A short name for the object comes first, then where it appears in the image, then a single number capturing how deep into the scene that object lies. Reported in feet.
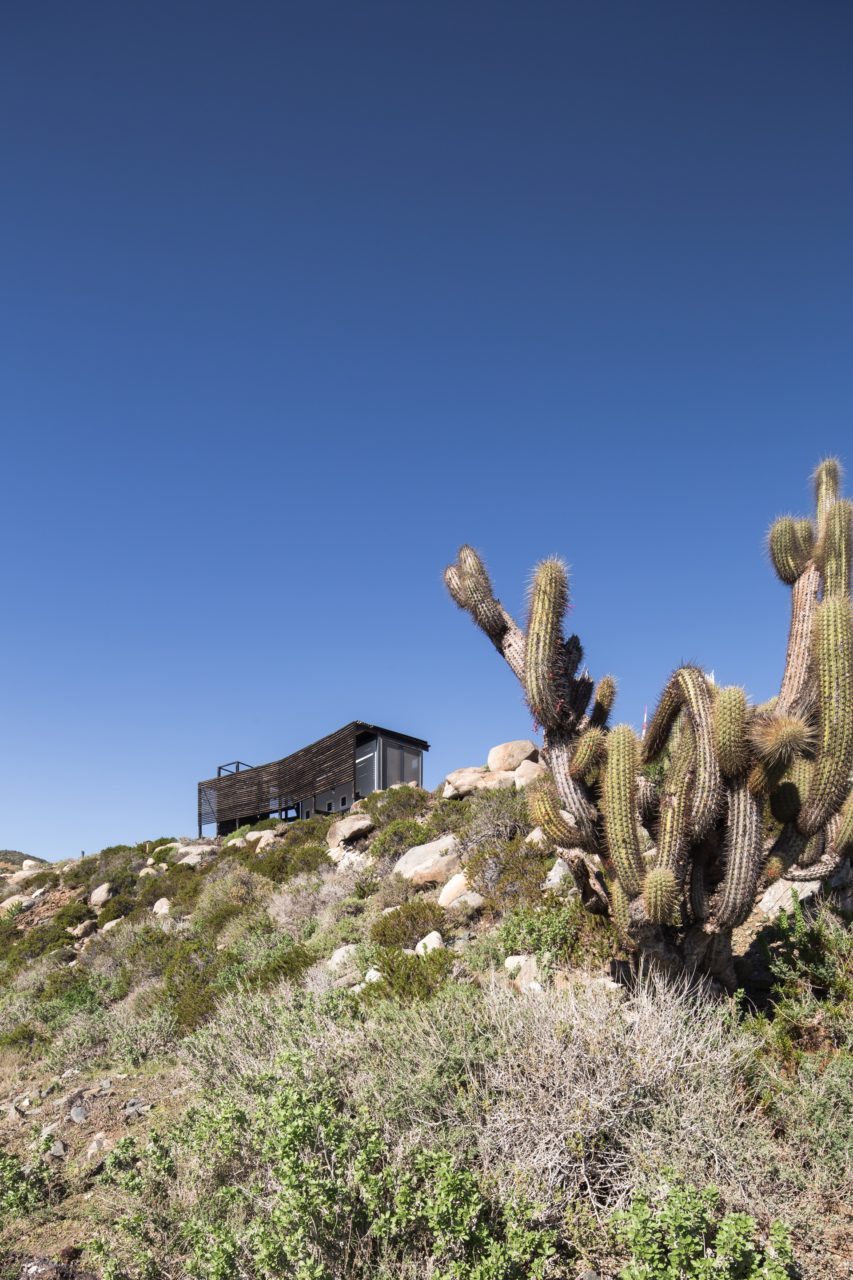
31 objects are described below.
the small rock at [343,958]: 32.45
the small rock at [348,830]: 59.72
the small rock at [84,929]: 64.80
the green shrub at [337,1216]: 12.36
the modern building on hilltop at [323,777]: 92.79
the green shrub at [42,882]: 86.58
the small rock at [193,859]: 75.00
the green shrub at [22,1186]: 18.37
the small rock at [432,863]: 41.47
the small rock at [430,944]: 30.14
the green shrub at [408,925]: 32.96
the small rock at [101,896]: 72.02
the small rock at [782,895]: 27.07
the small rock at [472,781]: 55.88
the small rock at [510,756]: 62.38
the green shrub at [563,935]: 25.64
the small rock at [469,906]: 34.10
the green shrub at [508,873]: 32.85
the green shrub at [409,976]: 24.71
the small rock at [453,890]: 36.42
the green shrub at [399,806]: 60.54
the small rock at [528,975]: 24.07
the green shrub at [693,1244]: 11.25
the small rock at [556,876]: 32.30
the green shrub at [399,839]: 50.19
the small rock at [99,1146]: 22.11
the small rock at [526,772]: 51.08
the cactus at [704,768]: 20.44
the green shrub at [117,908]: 66.49
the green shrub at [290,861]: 56.24
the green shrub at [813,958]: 20.85
